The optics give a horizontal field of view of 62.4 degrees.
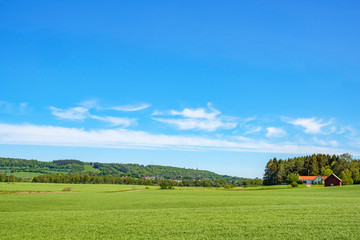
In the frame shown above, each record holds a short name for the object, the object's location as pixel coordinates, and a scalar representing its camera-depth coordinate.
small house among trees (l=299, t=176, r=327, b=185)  116.62
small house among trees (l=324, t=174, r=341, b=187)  91.44
